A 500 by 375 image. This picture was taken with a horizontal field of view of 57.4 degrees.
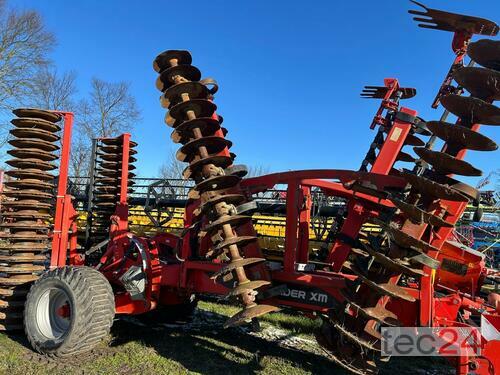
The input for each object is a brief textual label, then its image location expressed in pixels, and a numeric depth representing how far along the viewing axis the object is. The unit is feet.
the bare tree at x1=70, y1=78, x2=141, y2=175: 93.35
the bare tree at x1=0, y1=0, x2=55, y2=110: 76.02
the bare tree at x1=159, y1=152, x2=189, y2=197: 125.29
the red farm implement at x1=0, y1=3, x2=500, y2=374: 10.97
